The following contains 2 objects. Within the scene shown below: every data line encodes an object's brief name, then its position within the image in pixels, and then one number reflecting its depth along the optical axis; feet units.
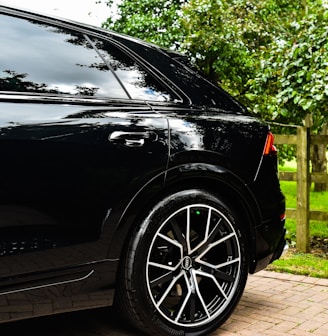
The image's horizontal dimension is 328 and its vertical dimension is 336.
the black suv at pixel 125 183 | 8.27
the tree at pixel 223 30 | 43.16
